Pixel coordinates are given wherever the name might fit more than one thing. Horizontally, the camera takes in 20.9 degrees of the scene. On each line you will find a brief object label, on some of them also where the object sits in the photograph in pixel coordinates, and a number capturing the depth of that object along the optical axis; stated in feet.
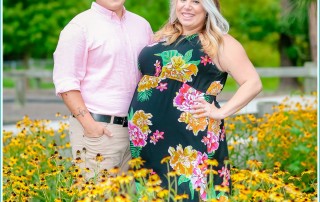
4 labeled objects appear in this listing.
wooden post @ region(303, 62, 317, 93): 45.11
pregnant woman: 14.46
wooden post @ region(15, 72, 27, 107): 49.06
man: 14.44
